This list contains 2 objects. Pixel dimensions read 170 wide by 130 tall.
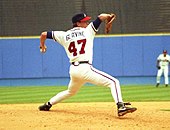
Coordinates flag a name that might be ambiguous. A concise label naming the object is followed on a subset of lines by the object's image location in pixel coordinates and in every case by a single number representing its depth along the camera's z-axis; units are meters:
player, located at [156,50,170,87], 41.34
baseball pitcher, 14.80
